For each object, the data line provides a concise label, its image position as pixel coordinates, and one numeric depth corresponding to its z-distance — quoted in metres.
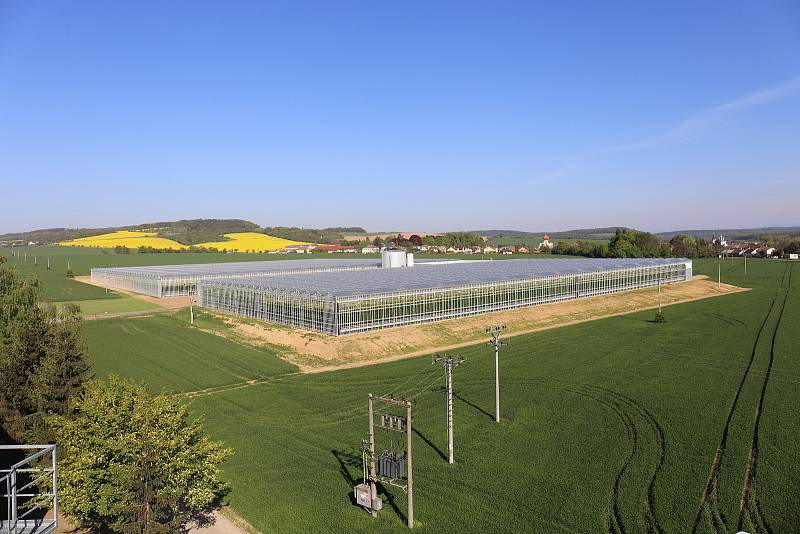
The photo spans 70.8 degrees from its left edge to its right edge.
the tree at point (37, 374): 24.22
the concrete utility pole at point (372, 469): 21.64
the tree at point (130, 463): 18.27
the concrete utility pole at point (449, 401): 25.19
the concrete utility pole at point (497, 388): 30.00
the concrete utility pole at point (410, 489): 20.62
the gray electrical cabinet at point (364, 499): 21.64
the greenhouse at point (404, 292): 53.56
